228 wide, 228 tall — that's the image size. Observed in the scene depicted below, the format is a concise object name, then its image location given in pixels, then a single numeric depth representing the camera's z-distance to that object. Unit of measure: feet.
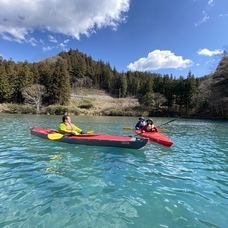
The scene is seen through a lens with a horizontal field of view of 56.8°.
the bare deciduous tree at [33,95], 172.82
